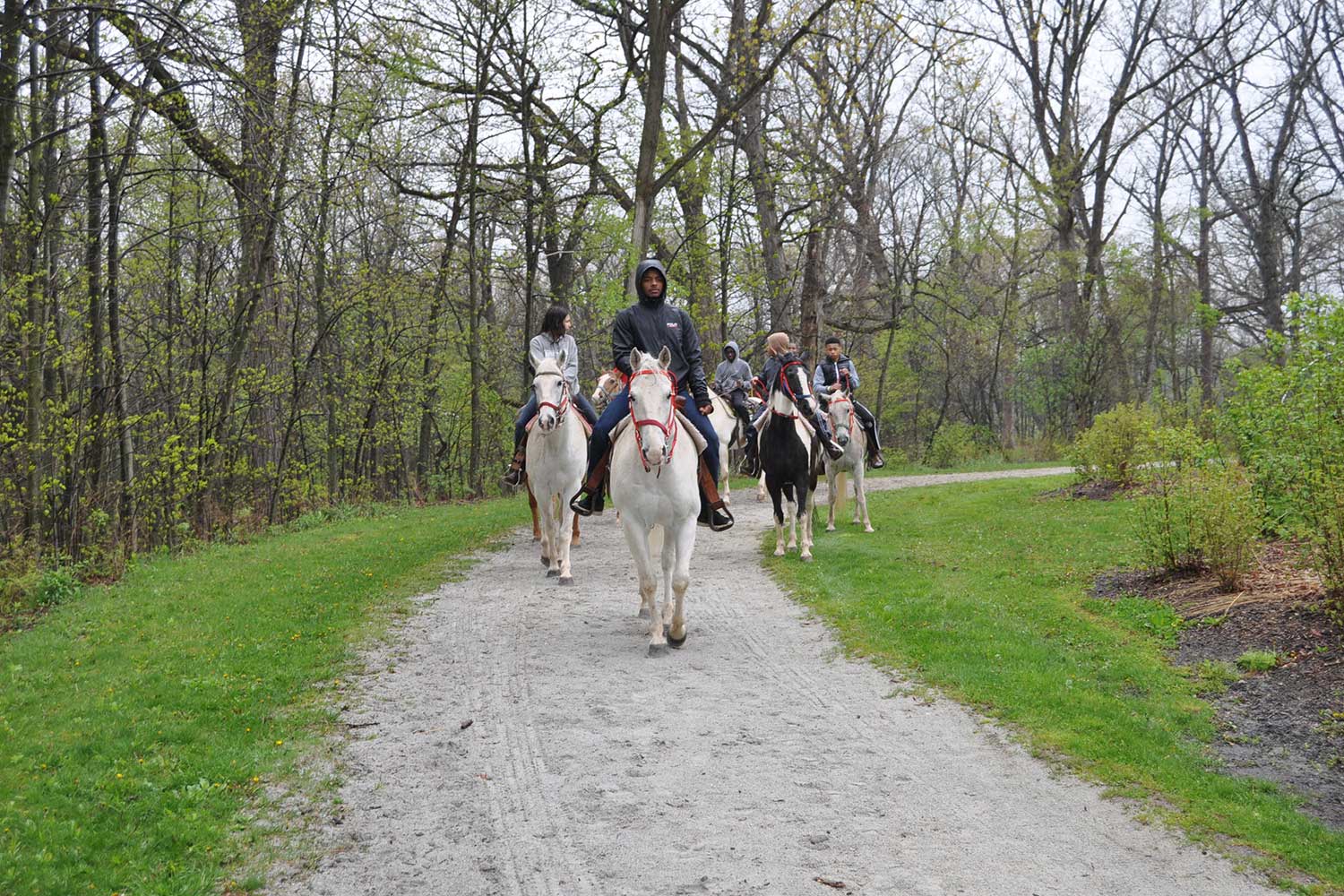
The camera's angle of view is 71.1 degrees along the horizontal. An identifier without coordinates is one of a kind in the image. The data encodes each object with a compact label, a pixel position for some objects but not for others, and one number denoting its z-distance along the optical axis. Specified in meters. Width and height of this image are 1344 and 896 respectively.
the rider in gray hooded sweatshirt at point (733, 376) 18.36
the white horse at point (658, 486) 7.67
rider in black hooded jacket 8.52
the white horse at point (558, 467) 10.73
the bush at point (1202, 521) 8.88
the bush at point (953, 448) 31.36
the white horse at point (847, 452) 14.00
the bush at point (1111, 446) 16.47
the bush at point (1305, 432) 7.35
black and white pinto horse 12.03
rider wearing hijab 12.16
